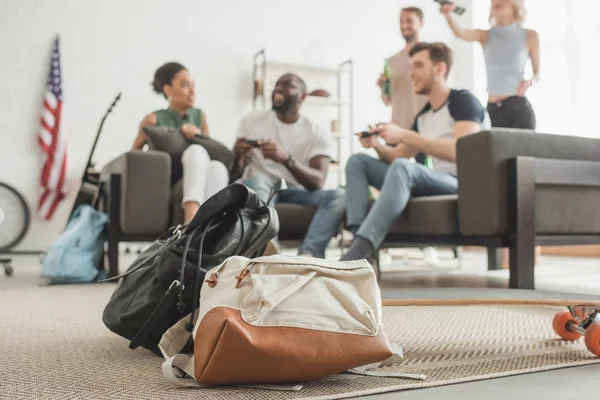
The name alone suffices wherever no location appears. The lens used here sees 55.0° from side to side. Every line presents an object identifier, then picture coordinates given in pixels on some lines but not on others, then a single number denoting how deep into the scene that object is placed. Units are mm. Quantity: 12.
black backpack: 1003
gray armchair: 2590
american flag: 4676
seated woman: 2541
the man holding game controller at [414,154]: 2227
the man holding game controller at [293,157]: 2625
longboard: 1108
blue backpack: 2588
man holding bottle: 3825
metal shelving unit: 5336
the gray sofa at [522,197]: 1970
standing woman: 3713
